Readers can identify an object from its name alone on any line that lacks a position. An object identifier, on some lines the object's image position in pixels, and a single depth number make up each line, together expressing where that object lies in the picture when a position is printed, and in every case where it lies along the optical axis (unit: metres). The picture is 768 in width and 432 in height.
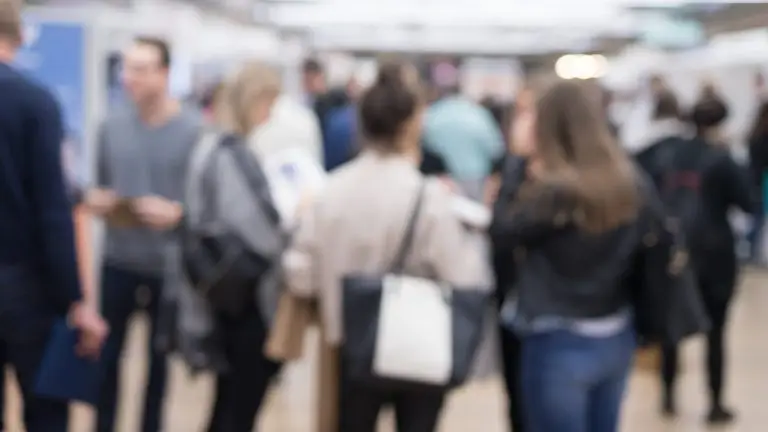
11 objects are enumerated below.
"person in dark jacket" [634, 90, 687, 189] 5.60
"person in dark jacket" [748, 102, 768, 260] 10.38
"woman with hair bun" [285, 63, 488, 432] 3.11
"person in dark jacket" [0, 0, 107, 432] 2.93
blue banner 5.96
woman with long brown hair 3.08
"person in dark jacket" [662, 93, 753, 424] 5.48
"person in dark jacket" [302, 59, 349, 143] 7.82
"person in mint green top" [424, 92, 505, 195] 6.20
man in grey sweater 4.22
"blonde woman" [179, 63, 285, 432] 3.66
